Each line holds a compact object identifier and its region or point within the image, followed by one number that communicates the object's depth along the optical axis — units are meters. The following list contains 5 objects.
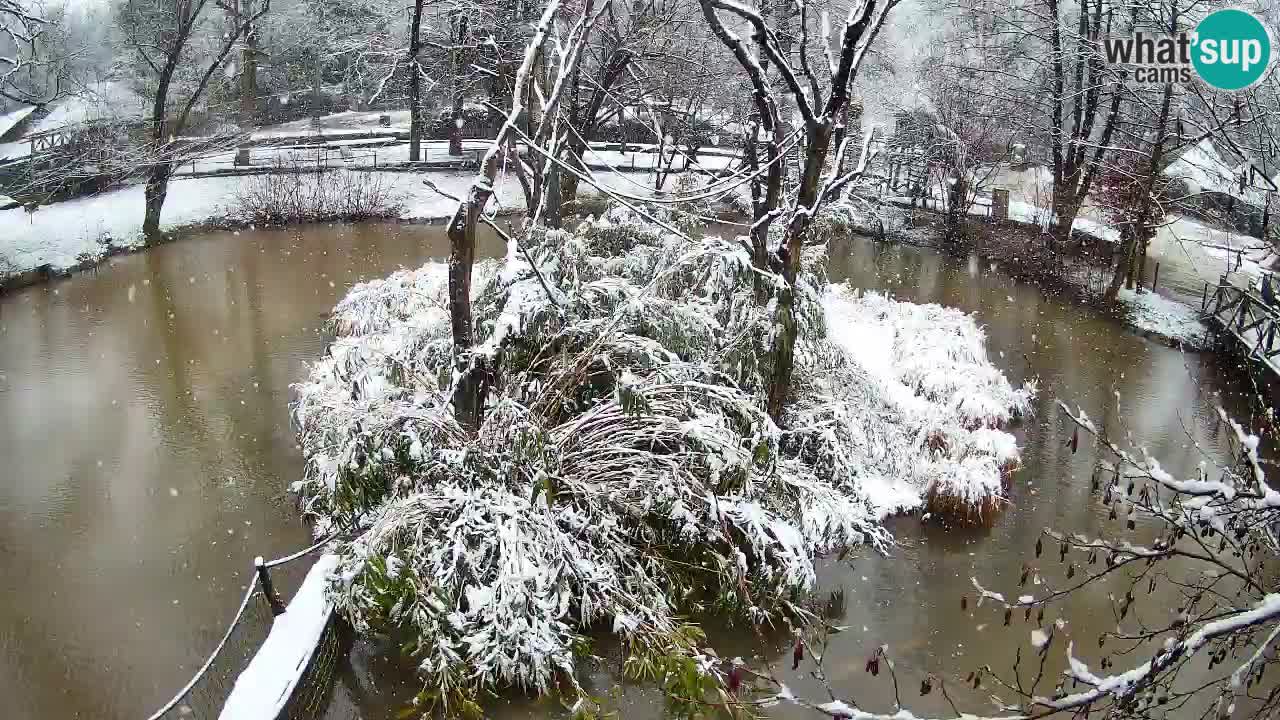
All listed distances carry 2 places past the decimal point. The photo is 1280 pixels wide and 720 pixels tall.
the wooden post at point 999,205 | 21.42
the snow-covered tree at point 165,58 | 17.99
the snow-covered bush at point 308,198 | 20.30
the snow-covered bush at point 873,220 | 20.34
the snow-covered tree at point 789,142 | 7.10
